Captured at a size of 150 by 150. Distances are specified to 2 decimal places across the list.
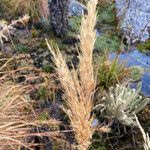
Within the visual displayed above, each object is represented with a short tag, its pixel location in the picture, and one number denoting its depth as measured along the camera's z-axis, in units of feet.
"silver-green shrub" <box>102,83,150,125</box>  5.75
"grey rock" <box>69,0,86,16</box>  9.59
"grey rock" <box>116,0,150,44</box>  8.78
